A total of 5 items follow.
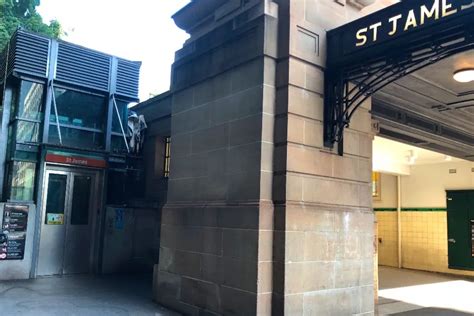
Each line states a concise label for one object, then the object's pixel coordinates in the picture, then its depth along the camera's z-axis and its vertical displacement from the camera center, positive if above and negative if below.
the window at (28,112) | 10.21 +2.23
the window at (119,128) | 11.71 +2.17
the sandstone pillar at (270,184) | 5.88 +0.47
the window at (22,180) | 9.91 +0.60
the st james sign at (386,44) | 5.03 +2.18
